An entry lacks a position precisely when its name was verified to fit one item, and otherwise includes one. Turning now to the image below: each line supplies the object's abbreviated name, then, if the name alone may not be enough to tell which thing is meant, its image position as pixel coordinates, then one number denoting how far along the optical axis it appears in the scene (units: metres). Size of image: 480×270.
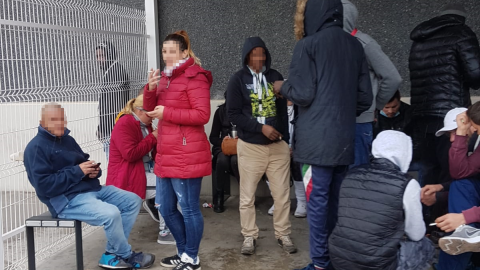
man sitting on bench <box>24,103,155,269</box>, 3.55
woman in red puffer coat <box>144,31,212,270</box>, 3.64
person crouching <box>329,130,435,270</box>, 2.78
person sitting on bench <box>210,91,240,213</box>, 5.44
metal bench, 3.61
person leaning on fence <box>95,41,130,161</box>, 4.62
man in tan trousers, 4.16
